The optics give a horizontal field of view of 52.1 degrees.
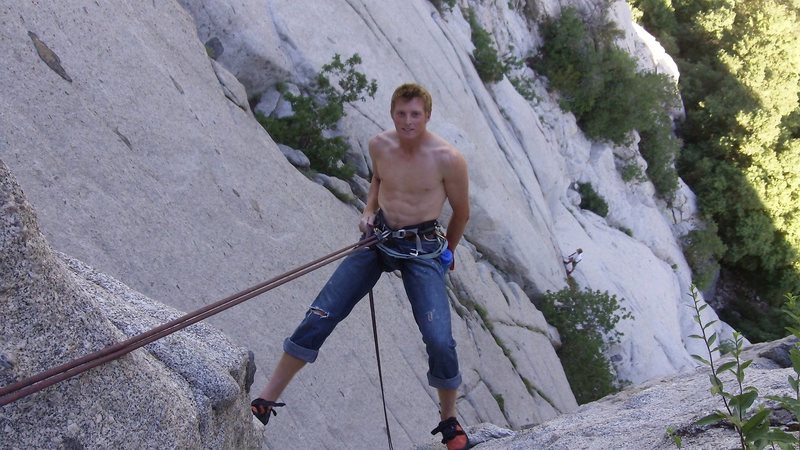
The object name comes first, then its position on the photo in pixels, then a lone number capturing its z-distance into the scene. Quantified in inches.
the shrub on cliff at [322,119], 360.8
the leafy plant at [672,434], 132.0
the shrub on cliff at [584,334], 502.6
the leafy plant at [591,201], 785.6
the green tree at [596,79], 808.9
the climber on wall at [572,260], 615.2
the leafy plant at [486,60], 634.2
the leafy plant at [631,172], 851.4
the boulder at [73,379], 92.4
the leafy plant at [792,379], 85.0
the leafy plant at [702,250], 940.0
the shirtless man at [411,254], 175.5
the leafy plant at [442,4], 626.8
